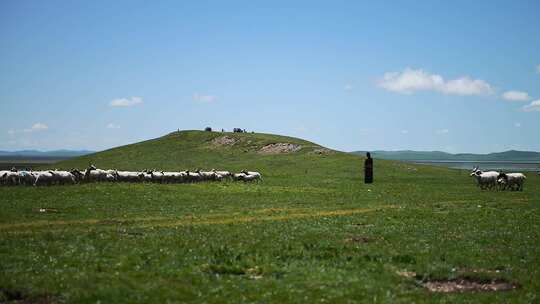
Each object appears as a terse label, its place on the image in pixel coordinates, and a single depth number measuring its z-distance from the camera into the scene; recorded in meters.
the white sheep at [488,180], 62.00
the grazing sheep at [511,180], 61.00
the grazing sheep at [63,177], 54.31
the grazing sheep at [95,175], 59.22
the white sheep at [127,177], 61.44
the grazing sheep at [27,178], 53.22
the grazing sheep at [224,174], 69.75
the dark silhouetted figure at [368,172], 67.19
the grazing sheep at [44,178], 53.16
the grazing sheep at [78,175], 58.81
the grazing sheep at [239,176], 69.88
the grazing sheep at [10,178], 52.97
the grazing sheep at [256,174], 70.10
